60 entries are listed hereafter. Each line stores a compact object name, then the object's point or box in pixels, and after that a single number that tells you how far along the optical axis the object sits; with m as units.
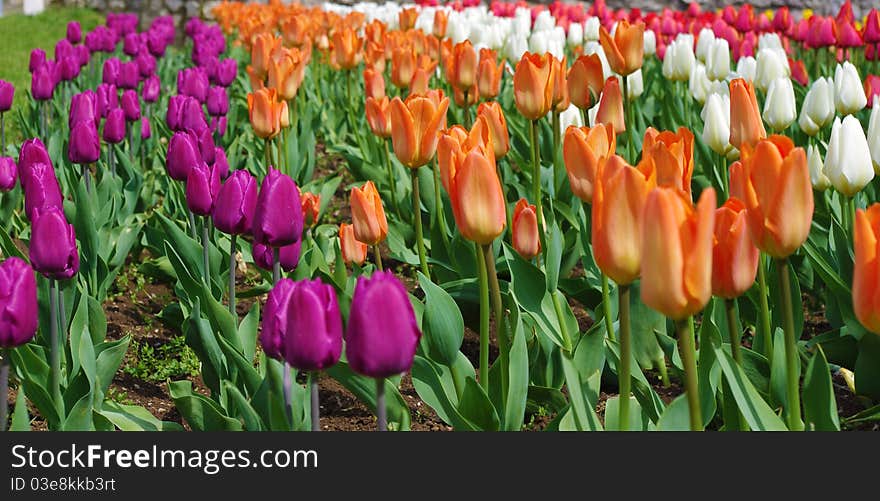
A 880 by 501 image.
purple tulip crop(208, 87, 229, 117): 4.65
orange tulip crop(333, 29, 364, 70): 5.40
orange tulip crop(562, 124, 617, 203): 2.29
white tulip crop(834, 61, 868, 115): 3.66
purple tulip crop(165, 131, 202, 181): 3.12
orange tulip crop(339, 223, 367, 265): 3.03
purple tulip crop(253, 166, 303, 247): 2.20
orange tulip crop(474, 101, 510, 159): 3.05
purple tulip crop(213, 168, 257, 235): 2.50
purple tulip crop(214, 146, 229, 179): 3.30
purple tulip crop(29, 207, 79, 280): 2.15
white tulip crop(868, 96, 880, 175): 2.84
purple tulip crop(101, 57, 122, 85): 5.27
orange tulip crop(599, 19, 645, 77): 3.61
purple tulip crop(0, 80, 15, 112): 4.68
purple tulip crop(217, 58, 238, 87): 5.50
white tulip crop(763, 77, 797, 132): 3.27
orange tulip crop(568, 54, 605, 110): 3.30
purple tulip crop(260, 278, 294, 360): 1.79
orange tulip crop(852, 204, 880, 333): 1.54
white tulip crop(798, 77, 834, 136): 3.41
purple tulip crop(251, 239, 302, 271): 2.58
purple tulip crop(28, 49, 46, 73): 5.45
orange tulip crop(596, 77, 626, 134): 3.13
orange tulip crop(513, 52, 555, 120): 3.06
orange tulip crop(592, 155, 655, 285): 1.61
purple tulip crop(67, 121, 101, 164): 3.42
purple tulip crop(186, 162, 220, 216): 2.76
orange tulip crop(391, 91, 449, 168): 2.85
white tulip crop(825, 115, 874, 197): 2.65
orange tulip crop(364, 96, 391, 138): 3.70
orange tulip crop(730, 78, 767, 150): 2.62
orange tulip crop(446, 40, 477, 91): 3.95
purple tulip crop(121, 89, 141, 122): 4.36
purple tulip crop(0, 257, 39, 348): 1.85
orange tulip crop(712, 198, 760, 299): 1.78
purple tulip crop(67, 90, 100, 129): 3.79
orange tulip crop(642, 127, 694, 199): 2.00
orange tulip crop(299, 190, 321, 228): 3.17
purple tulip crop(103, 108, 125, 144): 3.98
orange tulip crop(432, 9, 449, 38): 6.31
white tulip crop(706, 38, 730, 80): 4.44
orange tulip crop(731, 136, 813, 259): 1.71
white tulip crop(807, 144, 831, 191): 3.05
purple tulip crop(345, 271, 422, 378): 1.55
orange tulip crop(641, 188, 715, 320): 1.48
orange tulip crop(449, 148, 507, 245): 2.00
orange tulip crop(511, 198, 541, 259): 2.74
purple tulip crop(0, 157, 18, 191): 3.46
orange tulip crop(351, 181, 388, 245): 2.64
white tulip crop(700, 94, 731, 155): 3.07
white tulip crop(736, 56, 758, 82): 4.13
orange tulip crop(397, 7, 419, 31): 7.30
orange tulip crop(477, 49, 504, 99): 3.79
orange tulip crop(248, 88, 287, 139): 3.75
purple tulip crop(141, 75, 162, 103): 5.44
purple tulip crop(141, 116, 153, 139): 4.66
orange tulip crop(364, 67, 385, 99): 4.39
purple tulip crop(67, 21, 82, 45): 7.34
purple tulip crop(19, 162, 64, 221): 2.61
